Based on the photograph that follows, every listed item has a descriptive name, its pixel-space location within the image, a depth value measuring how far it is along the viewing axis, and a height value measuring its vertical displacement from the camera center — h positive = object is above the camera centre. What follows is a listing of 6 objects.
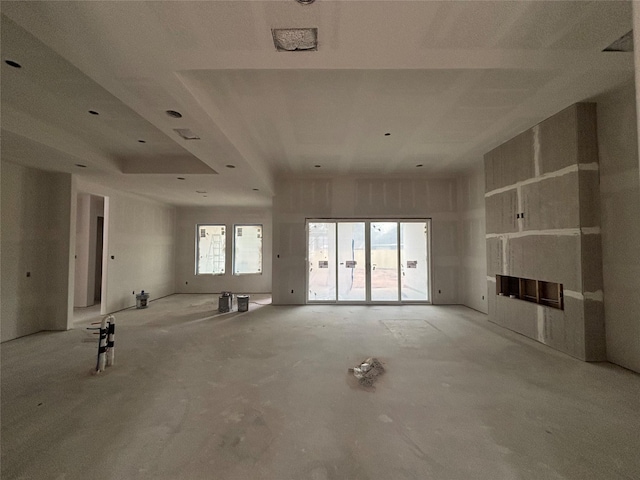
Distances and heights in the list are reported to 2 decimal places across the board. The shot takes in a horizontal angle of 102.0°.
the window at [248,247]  9.01 +0.04
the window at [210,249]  8.97 -0.03
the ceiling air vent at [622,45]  2.11 +1.71
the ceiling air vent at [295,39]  1.80 +1.51
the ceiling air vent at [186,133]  3.15 +1.44
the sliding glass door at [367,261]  6.70 -0.35
